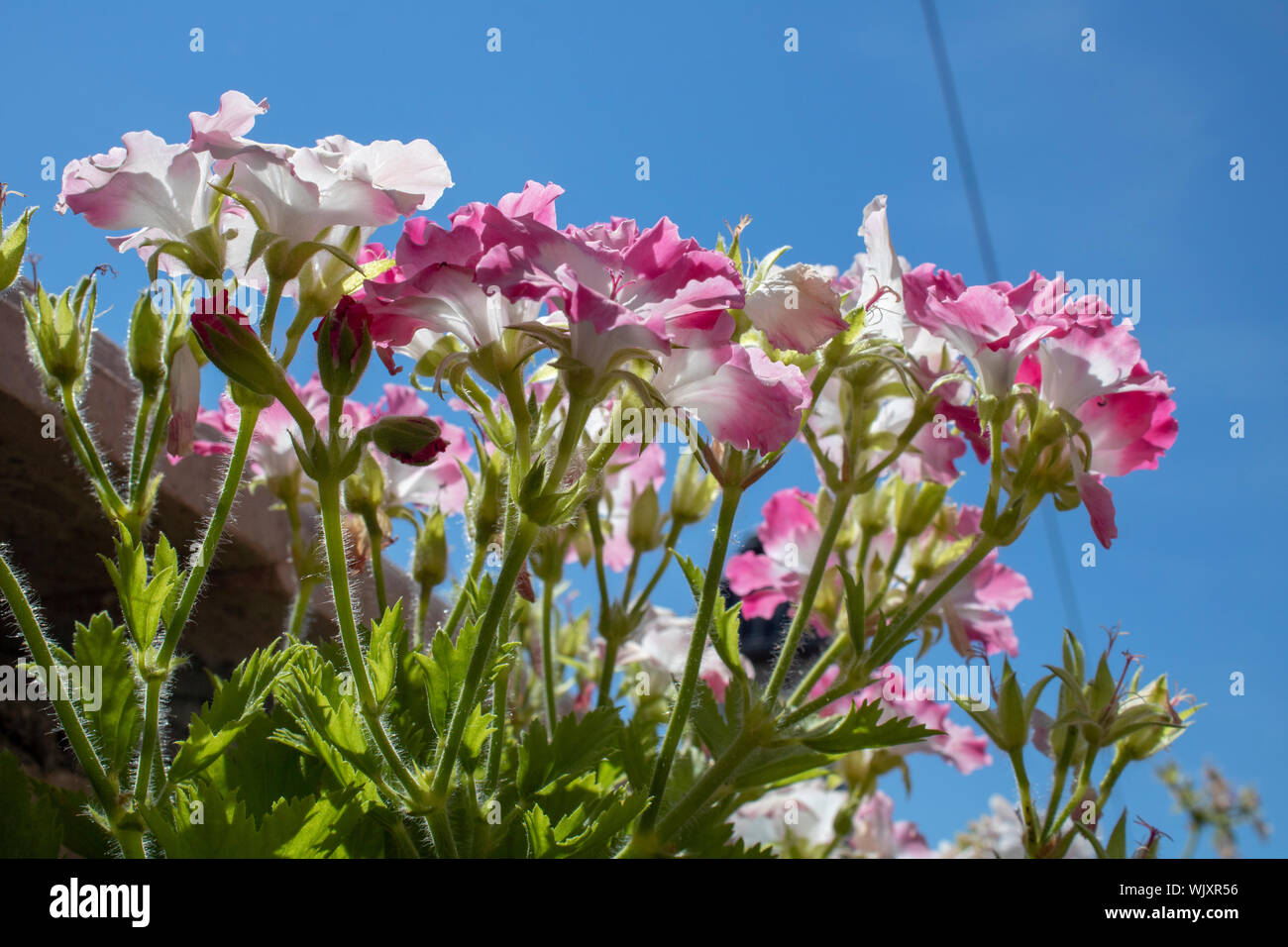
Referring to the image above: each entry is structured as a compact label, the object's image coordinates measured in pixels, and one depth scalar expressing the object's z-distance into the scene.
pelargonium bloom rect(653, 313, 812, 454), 0.68
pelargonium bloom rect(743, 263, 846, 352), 0.76
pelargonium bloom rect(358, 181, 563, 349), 0.65
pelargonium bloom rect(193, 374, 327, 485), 0.92
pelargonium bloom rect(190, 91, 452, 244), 0.68
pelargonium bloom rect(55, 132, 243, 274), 0.70
